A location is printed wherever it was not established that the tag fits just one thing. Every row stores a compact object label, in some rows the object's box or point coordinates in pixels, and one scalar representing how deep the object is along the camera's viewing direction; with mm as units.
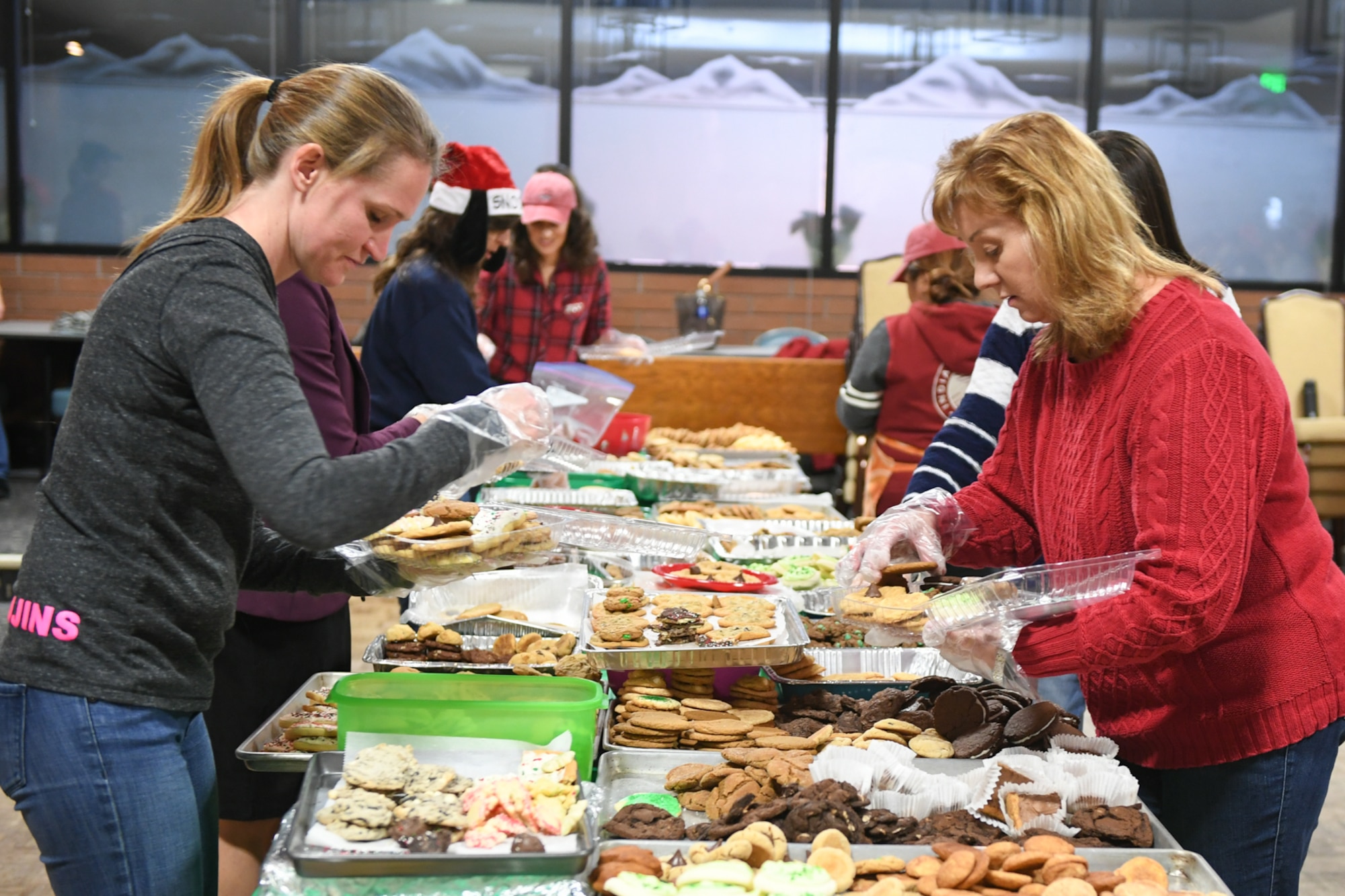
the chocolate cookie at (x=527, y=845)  1200
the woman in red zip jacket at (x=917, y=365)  3375
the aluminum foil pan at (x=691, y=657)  1760
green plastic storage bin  1405
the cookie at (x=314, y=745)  1594
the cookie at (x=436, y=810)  1242
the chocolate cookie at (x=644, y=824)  1342
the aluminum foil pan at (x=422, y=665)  1850
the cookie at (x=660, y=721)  1644
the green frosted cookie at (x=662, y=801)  1476
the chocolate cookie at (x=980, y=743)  1585
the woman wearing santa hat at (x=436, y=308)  2881
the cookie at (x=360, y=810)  1224
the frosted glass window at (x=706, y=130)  7906
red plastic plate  2221
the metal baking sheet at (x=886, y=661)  2057
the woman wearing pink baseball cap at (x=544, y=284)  4246
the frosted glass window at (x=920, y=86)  7965
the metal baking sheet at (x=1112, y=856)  1289
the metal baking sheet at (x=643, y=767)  1555
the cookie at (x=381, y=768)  1291
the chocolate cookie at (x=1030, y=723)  1607
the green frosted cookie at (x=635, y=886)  1176
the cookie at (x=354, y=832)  1206
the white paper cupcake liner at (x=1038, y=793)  1377
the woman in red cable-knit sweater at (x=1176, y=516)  1347
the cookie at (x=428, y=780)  1306
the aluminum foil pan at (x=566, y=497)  3088
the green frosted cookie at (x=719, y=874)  1209
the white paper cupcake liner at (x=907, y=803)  1439
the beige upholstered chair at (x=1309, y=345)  6195
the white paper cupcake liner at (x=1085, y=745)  1536
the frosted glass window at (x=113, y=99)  7738
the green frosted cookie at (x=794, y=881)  1196
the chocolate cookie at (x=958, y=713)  1643
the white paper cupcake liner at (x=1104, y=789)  1424
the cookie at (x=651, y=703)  1715
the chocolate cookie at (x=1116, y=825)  1352
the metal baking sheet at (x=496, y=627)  2074
